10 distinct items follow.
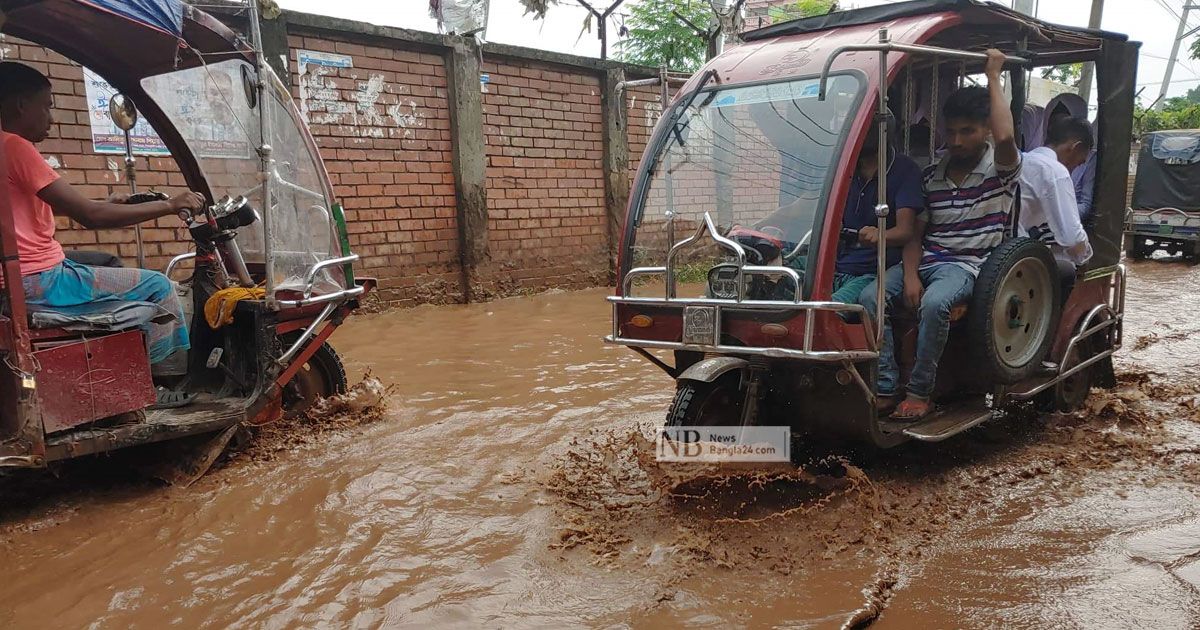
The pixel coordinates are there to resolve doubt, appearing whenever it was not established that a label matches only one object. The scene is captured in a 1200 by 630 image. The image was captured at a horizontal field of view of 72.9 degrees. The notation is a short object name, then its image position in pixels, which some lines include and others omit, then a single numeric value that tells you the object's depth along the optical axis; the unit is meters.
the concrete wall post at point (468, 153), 8.94
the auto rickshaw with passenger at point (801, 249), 3.45
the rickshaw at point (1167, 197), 14.13
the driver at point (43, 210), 3.55
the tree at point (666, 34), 14.91
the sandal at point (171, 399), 4.27
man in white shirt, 4.20
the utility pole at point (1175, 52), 33.26
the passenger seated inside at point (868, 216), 3.85
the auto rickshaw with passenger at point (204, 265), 3.46
